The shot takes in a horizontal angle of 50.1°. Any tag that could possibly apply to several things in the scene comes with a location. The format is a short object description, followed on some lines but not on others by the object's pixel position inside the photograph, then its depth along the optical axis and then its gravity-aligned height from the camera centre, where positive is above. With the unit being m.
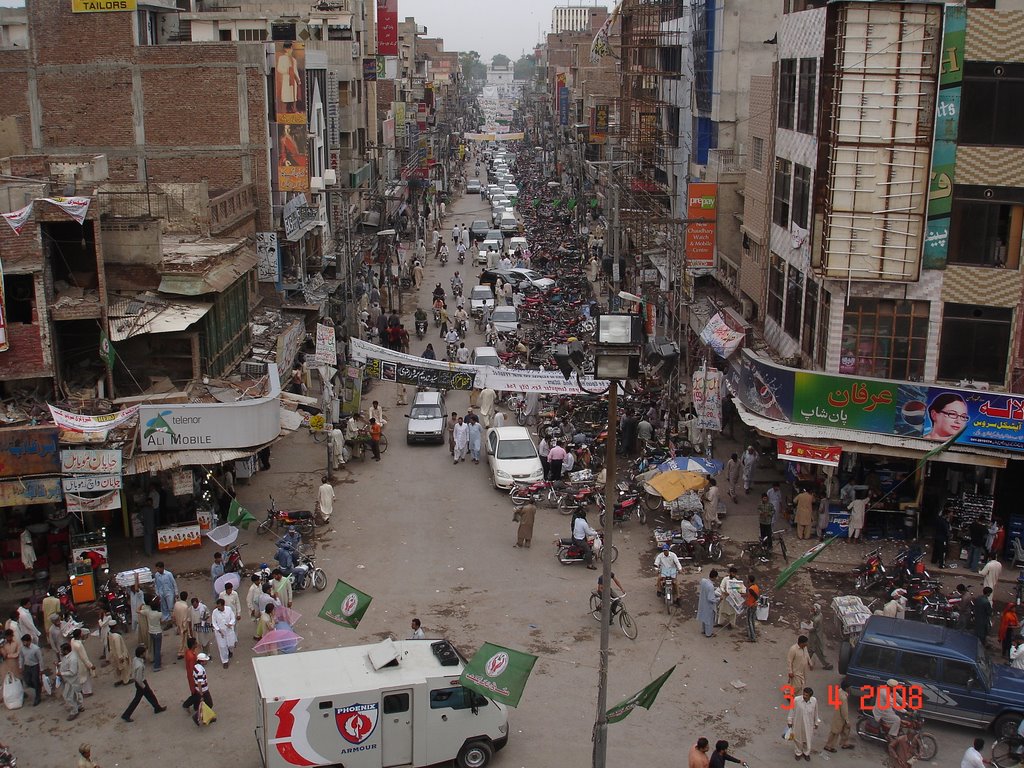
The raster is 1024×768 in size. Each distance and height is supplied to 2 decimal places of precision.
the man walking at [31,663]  17.33 -8.42
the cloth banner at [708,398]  26.81 -6.54
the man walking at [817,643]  18.36 -8.55
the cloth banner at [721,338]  27.95 -5.48
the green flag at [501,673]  14.09 -6.93
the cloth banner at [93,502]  21.09 -7.22
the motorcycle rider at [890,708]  15.92 -8.33
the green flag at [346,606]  17.80 -7.70
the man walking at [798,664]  16.95 -8.14
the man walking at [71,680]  16.91 -8.47
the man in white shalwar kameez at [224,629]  18.56 -8.43
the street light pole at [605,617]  13.10 -5.82
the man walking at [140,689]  16.78 -8.51
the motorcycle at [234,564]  21.56 -8.54
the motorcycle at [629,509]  25.72 -8.87
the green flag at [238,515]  22.95 -8.10
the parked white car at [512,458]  27.75 -8.47
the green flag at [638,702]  13.16 -6.89
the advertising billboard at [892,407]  21.78 -5.70
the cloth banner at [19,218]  20.91 -1.86
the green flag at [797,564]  17.25 -6.77
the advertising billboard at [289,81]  37.16 +1.31
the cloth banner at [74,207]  21.47 -1.69
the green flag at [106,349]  22.28 -4.56
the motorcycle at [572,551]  23.05 -8.82
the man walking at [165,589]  19.69 -8.24
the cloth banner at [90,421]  20.73 -5.69
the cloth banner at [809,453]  22.80 -6.70
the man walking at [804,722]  15.57 -8.29
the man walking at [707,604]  19.56 -8.43
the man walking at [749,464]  26.62 -8.06
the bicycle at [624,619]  19.78 -8.75
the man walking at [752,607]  19.52 -8.39
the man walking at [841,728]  15.84 -8.55
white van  14.49 -7.77
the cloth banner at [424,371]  27.36 -6.10
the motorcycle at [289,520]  24.70 -8.83
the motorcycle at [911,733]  15.56 -8.66
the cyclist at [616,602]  19.81 -8.44
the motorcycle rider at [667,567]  20.64 -8.17
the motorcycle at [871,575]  21.38 -8.56
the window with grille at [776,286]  28.23 -4.12
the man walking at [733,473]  26.66 -8.25
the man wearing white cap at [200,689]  16.55 -8.39
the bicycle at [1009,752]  15.25 -8.61
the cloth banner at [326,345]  29.06 -5.81
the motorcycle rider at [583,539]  23.11 -8.55
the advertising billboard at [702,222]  35.09 -3.06
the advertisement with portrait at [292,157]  36.19 -1.22
